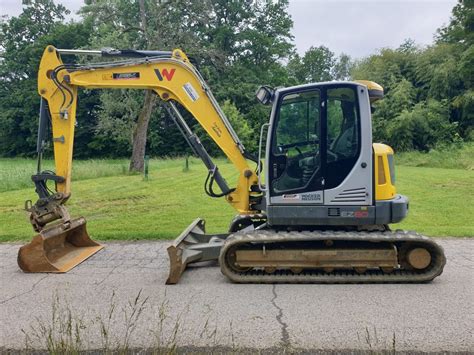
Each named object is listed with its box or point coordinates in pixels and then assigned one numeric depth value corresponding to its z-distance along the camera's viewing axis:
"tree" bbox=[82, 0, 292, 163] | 24.36
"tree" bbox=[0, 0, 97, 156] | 47.97
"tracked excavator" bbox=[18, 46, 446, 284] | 5.57
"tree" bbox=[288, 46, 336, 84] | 70.69
